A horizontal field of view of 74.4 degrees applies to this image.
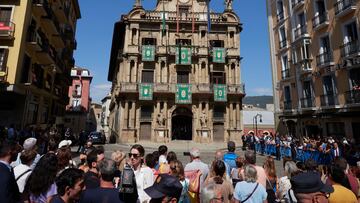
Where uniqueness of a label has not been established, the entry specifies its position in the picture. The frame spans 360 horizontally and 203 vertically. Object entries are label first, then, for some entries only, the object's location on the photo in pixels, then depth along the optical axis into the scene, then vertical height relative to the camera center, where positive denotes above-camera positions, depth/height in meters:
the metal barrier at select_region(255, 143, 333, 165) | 13.48 -1.20
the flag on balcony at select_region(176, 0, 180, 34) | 30.83 +15.19
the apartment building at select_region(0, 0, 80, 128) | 15.43 +5.57
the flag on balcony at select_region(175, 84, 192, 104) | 29.53 +4.91
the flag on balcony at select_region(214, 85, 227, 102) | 29.88 +5.13
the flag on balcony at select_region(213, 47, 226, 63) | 31.02 +10.30
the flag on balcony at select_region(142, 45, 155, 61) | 30.31 +10.31
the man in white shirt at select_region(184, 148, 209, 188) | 5.01 -0.66
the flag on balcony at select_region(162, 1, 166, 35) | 30.39 +14.10
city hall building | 29.77 +7.64
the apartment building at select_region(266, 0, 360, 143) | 17.64 +6.04
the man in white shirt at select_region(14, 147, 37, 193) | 3.84 -0.60
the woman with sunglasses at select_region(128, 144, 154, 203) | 4.42 -0.74
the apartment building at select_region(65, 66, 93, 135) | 49.28 +7.55
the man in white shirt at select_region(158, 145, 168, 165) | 5.99 -0.52
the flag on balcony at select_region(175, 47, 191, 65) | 30.45 +9.97
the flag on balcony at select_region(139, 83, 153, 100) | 29.09 +5.04
